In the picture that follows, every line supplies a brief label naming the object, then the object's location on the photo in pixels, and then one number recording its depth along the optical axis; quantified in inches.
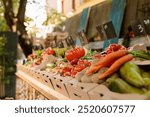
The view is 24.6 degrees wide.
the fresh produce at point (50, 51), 120.1
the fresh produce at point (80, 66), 70.8
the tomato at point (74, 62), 84.1
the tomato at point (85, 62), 71.7
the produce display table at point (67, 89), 47.9
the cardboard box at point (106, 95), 46.6
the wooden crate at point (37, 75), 99.6
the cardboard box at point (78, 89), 54.4
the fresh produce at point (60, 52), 119.7
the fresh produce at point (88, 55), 82.9
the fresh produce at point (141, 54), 60.8
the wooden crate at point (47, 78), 83.4
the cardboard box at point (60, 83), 68.1
